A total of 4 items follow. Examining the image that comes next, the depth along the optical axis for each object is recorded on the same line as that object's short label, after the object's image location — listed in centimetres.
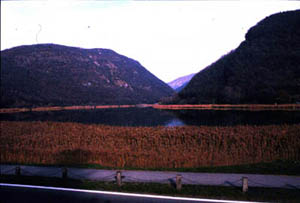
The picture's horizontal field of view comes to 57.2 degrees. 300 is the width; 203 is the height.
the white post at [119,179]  1047
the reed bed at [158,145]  1552
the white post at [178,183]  977
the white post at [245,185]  923
